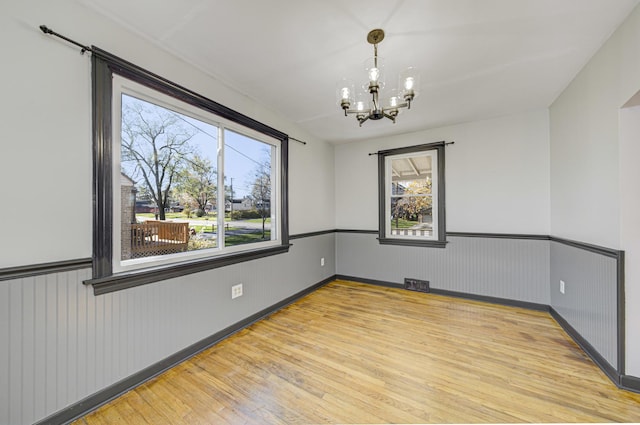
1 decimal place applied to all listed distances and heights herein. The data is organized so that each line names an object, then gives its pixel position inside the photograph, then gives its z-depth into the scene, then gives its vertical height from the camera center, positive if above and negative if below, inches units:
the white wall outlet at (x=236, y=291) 102.4 -33.0
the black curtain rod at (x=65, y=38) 55.5 +41.3
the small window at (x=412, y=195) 149.6 +10.0
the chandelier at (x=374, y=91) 67.9 +35.0
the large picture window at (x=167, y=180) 66.1 +11.3
